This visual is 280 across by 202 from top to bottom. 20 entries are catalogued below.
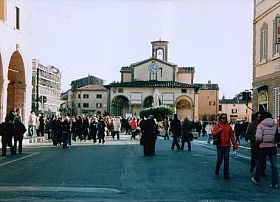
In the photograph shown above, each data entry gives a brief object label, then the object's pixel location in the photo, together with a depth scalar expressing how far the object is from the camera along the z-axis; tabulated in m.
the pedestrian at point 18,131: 23.70
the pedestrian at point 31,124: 38.00
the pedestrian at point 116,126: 43.06
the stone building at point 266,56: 31.88
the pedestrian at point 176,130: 28.34
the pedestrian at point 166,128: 44.81
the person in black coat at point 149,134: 23.58
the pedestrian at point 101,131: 34.53
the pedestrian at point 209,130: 37.39
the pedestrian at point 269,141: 13.03
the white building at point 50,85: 118.88
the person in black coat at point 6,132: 22.69
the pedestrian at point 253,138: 15.76
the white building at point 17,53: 36.34
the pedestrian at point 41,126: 41.68
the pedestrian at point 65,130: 28.92
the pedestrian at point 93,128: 36.34
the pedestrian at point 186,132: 27.84
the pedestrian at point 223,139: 15.45
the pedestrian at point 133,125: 44.38
